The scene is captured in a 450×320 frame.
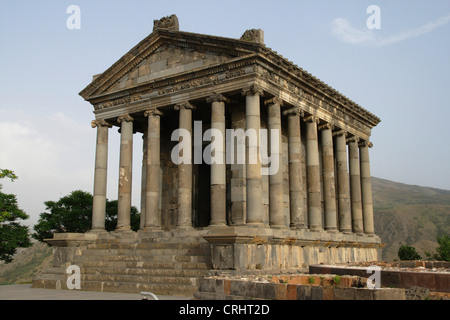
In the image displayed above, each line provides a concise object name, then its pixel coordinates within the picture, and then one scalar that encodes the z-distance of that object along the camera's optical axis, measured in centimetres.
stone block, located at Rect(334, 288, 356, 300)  859
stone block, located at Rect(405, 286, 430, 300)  955
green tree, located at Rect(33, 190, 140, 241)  4544
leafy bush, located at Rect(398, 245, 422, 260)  4986
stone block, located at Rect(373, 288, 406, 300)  832
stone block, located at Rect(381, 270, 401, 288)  1223
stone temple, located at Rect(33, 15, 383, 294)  1947
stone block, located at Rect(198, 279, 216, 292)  1122
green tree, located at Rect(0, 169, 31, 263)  3481
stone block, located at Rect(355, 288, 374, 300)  836
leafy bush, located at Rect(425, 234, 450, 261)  4641
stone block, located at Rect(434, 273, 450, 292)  1111
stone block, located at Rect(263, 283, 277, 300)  980
